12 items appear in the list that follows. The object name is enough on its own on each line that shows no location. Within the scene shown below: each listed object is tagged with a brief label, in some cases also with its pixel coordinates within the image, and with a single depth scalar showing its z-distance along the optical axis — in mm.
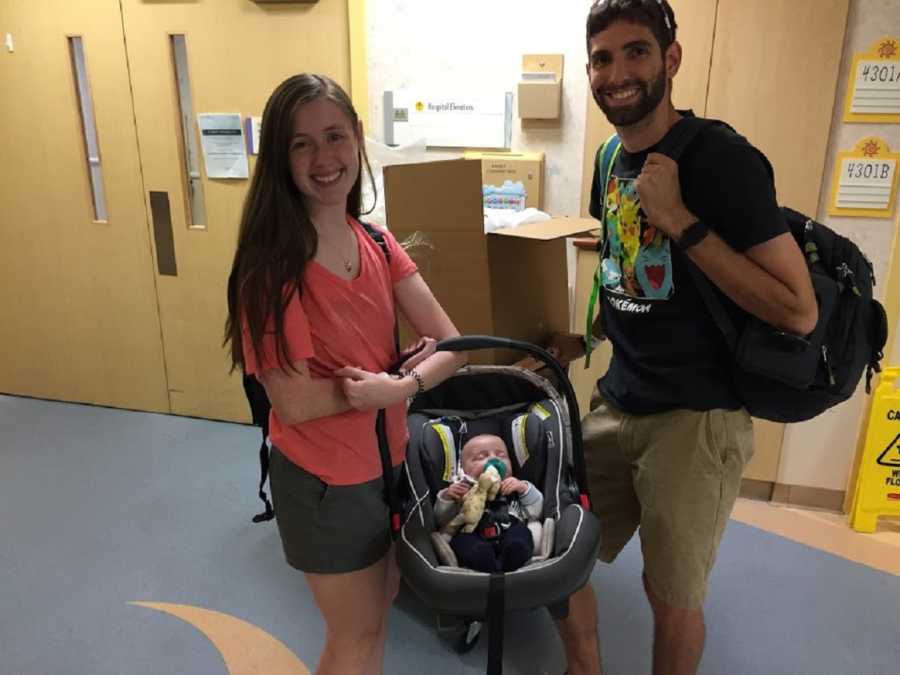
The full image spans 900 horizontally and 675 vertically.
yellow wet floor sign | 2473
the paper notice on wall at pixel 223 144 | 3043
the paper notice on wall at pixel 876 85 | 2295
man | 1142
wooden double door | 2959
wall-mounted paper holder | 2615
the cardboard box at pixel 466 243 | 1718
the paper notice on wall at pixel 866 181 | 2381
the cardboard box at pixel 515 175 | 2715
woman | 1070
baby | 1189
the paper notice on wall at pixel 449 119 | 2748
